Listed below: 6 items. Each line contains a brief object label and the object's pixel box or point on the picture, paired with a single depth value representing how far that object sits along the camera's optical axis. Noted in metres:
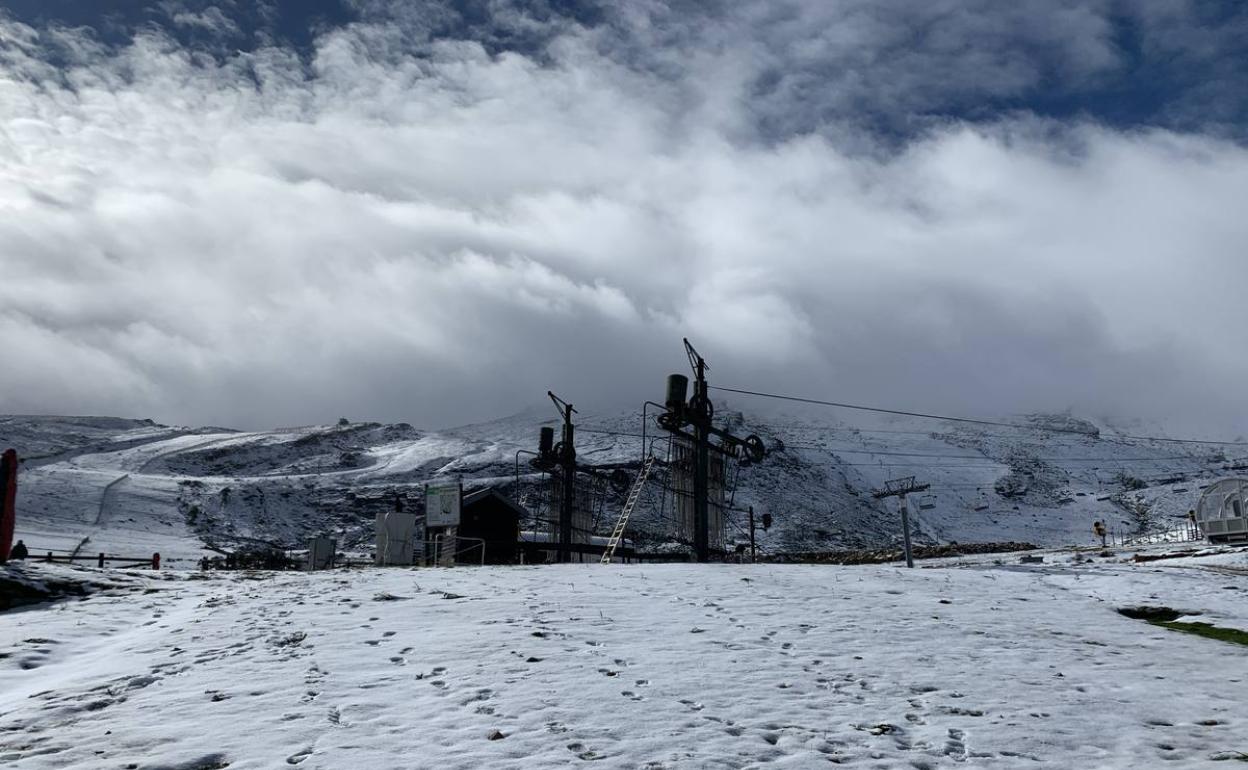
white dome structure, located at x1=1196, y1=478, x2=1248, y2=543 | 45.66
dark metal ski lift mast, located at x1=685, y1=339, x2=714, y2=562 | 37.53
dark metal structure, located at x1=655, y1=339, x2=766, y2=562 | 37.91
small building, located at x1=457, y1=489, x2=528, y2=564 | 56.59
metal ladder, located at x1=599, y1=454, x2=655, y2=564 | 38.15
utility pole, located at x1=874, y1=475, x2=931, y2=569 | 31.17
